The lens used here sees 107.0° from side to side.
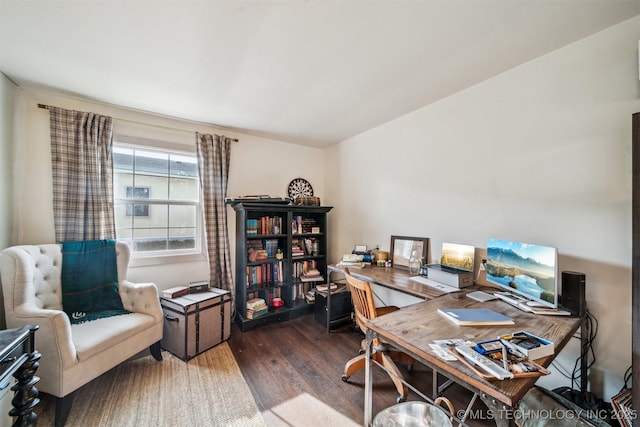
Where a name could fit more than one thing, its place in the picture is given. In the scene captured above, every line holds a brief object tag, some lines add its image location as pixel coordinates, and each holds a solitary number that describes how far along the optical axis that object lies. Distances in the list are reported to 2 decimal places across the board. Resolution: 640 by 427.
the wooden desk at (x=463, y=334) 0.80
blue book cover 1.25
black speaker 1.32
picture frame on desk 2.37
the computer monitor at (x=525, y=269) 1.36
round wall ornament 3.48
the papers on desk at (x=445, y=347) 0.96
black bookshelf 2.77
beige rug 1.50
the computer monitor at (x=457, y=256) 1.98
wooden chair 1.58
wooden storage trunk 2.13
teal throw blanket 1.98
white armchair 1.46
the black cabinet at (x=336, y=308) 2.73
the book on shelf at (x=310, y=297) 3.16
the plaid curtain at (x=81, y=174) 2.10
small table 1.04
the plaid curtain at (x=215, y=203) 2.77
